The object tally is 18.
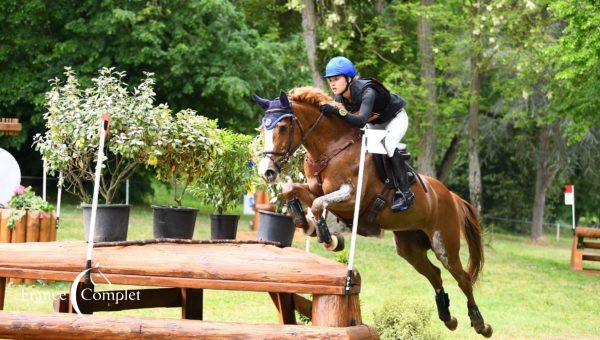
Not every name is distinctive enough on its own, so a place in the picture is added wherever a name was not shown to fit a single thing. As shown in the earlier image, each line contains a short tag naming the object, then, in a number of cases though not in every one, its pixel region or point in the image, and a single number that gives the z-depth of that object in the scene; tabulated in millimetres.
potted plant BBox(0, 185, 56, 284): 19781
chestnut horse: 11562
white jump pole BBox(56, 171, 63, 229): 14937
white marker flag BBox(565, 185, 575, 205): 38253
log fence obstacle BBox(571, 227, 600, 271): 34031
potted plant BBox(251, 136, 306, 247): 15219
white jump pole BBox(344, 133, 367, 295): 9891
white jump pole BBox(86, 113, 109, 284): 9664
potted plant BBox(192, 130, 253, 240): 15992
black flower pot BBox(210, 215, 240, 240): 15617
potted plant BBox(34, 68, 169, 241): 13211
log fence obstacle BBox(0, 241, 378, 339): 9445
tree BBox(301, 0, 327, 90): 36625
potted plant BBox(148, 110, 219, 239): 13805
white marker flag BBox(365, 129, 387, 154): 10617
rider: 12219
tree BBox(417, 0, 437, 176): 38531
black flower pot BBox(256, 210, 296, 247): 15180
